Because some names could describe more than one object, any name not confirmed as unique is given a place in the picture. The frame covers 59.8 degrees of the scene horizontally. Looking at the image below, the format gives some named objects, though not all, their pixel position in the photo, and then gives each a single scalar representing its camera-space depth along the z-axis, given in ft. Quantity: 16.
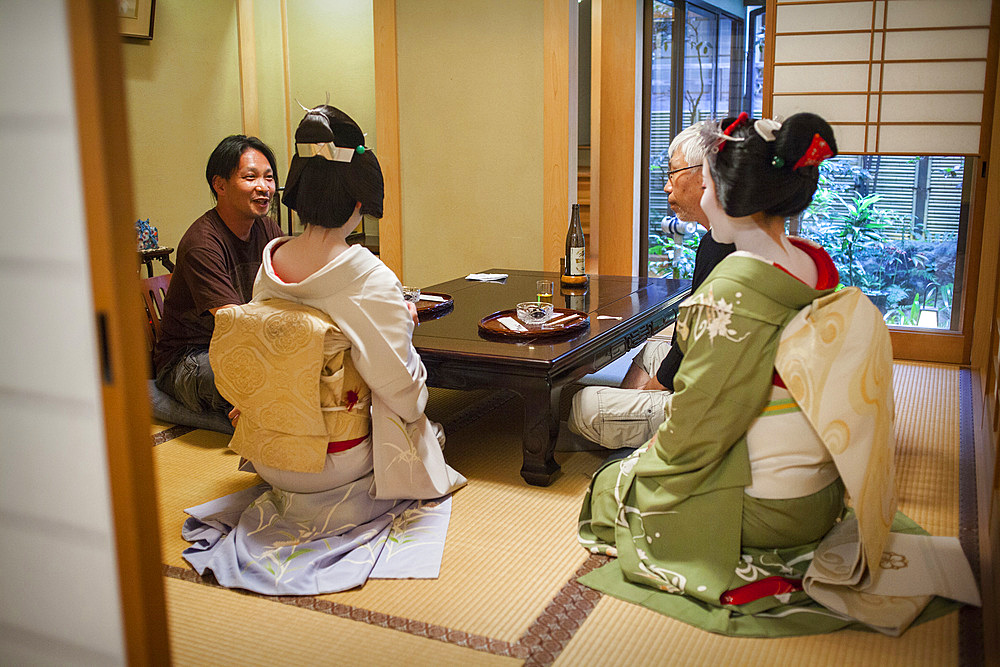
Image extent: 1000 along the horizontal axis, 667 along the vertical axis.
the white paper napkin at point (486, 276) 14.65
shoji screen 14.07
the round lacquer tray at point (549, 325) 10.19
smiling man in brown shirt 11.33
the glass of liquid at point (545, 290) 11.67
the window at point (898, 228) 15.02
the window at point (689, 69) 18.12
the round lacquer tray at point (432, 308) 11.57
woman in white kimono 8.00
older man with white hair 9.74
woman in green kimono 6.84
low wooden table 9.43
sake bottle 13.66
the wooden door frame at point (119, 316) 3.48
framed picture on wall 16.46
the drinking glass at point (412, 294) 11.94
